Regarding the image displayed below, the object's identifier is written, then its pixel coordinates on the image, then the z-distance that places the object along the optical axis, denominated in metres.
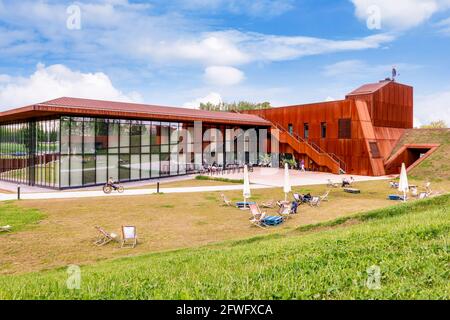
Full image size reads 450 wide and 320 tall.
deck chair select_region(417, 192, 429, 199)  20.58
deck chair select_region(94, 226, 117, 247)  11.57
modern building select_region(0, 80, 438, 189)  25.53
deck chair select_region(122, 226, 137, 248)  11.50
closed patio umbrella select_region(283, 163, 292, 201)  17.72
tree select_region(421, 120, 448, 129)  62.26
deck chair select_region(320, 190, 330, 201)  19.57
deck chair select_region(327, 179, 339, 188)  26.32
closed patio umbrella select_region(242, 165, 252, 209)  17.25
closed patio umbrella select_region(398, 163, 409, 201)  18.34
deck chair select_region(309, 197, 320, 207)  18.36
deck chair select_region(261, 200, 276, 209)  18.16
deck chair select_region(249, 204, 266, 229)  14.19
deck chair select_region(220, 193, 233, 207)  18.45
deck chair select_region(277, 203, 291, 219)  15.91
